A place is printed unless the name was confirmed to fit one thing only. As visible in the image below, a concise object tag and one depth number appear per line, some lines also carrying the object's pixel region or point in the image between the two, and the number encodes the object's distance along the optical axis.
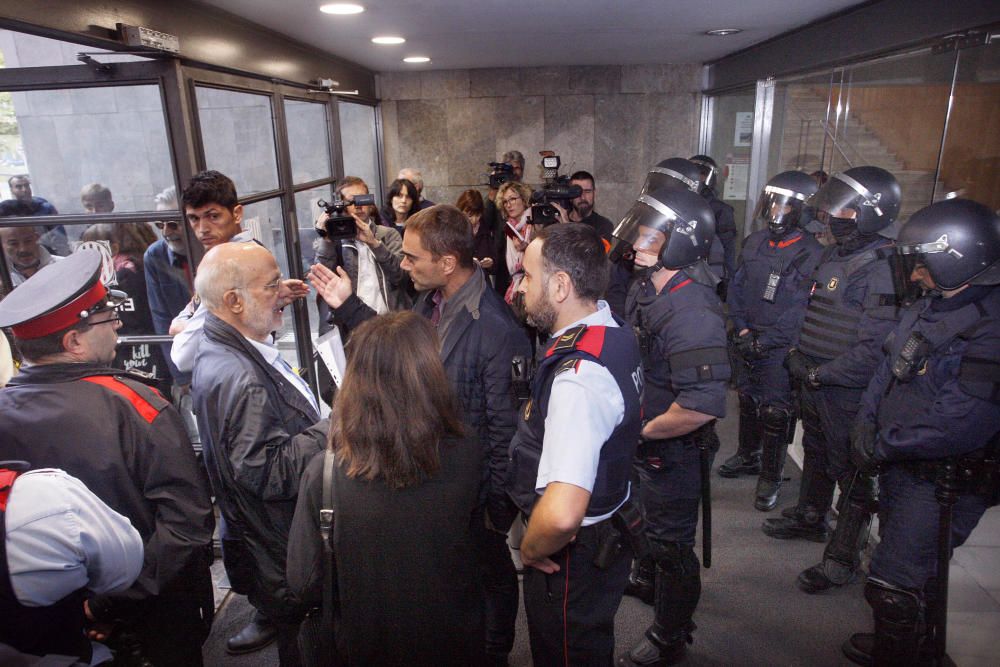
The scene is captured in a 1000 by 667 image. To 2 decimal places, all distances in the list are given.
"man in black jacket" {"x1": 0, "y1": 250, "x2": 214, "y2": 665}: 1.59
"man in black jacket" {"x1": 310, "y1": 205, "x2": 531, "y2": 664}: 2.24
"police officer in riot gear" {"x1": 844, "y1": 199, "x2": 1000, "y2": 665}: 2.11
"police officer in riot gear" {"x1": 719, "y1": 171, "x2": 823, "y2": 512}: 3.70
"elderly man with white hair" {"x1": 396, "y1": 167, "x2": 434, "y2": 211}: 5.76
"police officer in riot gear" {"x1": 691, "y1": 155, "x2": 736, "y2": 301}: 5.22
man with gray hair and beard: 1.84
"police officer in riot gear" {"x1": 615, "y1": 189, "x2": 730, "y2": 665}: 2.31
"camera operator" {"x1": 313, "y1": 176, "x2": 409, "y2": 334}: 3.52
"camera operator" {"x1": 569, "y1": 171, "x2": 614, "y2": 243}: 4.71
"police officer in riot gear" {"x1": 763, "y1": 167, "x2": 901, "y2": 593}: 2.89
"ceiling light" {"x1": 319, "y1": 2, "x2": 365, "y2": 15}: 3.35
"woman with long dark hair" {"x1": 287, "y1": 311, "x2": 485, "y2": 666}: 1.43
